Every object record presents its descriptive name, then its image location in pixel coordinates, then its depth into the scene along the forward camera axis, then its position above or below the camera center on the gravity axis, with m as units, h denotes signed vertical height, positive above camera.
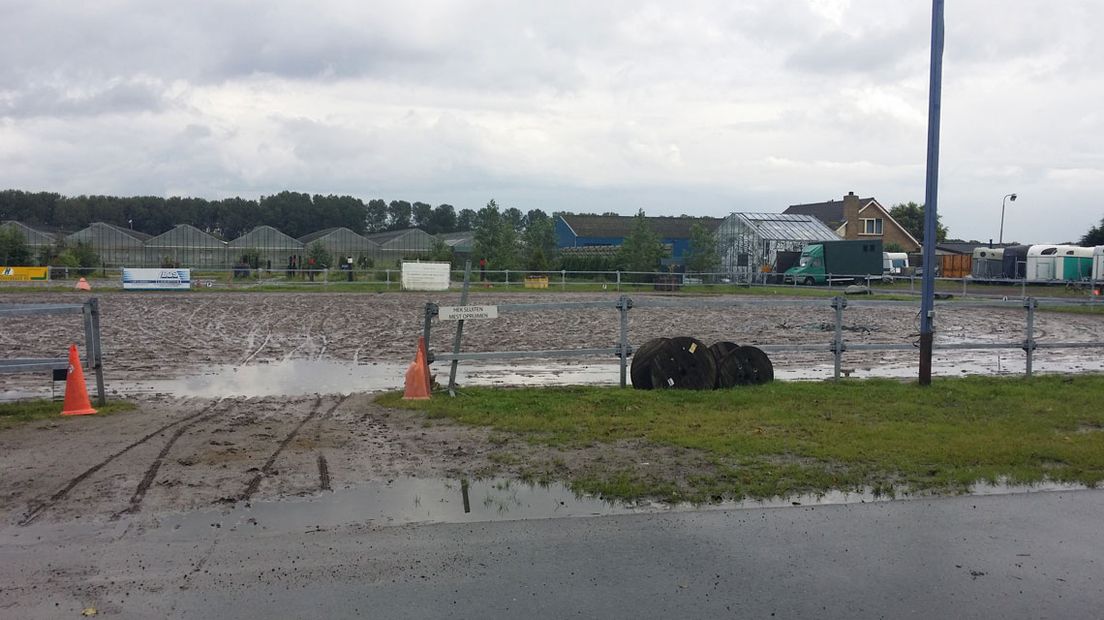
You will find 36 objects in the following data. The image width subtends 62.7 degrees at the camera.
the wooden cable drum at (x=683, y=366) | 13.41 -1.66
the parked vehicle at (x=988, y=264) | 59.09 -0.68
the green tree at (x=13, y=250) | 56.31 +0.33
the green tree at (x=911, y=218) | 112.82 +4.46
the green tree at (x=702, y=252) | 61.97 +0.15
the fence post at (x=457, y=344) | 12.87 -1.28
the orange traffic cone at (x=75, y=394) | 11.66 -1.79
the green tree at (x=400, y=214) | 155.38 +6.99
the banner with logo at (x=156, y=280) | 44.94 -1.24
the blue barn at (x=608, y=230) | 99.06 +2.77
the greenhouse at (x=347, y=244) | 82.94 +0.99
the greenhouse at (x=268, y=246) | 77.61 +0.78
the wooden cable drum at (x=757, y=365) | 14.16 -1.75
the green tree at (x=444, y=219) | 150.25 +5.92
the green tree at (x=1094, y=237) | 80.38 +1.46
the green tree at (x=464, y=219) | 154.88 +6.21
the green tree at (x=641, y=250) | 60.72 +0.28
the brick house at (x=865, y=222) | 88.12 +3.11
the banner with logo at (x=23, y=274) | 50.66 -1.05
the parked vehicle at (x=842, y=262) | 59.06 -0.53
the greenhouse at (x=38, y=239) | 65.00 +1.34
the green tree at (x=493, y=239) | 61.97 +1.07
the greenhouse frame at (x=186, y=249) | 76.00 +0.51
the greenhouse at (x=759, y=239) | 68.12 +1.16
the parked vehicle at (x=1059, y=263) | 53.03 -0.57
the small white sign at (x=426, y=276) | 48.66 -1.17
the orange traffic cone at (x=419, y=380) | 12.72 -1.76
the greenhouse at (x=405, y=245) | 84.44 +0.93
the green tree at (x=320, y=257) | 62.79 -0.16
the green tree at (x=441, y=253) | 64.44 +0.11
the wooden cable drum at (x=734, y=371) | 13.78 -1.79
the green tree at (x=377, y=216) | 150.75 +6.53
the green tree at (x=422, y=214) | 152.12 +6.90
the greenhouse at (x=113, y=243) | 76.02 +1.05
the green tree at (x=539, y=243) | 59.91 +0.93
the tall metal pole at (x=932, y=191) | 13.58 +0.95
